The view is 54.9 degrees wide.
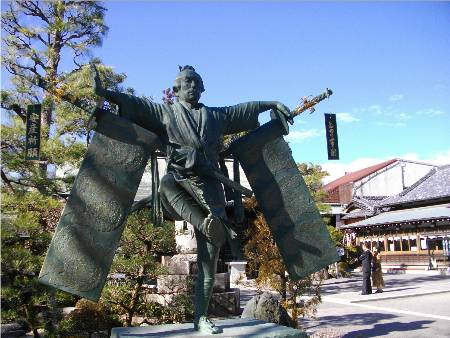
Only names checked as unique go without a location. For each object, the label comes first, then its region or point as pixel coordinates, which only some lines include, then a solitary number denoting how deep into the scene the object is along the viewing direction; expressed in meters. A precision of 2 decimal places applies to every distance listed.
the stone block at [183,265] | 8.30
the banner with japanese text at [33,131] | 8.49
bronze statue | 3.80
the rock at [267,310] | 6.97
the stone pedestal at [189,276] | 7.68
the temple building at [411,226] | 22.81
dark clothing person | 13.71
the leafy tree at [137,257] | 6.83
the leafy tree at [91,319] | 7.22
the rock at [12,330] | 8.47
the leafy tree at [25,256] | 6.30
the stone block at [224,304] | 8.50
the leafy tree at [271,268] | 8.10
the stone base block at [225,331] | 3.75
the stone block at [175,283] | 7.09
